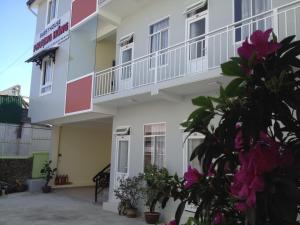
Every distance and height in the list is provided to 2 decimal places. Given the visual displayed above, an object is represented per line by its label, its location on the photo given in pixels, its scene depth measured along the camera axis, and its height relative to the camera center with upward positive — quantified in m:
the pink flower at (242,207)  1.67 -0.23
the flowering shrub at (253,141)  1.62 +0.12
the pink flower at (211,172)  2.03 -0.08
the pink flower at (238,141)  1.84 +0.11
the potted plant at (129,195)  9.86 -1.16
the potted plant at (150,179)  8.74 -0.53
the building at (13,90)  26.97 +5.26
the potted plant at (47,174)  15.44 -0.91
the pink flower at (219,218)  2.03 -0.36
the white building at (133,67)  8.20 +2.89
